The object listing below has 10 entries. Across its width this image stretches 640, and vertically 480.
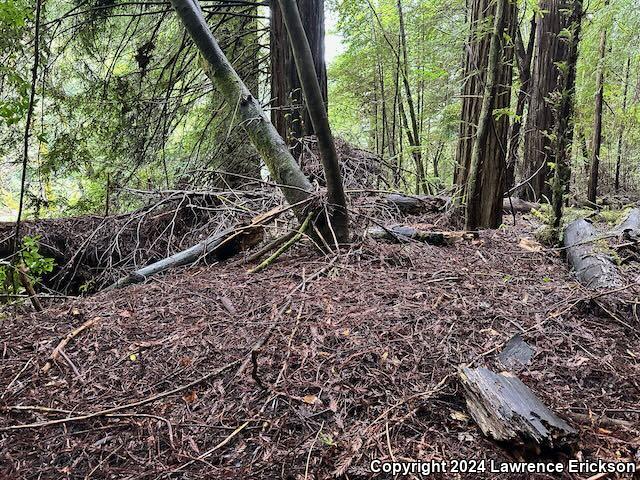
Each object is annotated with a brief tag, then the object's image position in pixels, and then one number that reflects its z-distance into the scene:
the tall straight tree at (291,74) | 4.60
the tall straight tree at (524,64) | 5.96
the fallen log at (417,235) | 3.63
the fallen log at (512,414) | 1.28
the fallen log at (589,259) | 2.51
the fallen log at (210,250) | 3.48
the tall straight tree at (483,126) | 3.53
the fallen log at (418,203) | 4.73
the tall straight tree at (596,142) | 7.86
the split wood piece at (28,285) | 2.86
